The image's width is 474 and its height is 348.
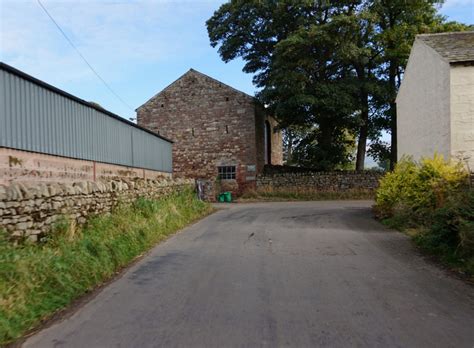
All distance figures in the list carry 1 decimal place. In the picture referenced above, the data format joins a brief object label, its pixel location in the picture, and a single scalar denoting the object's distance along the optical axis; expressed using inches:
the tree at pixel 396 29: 1130.7
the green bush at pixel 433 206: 331.4
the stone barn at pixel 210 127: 1234.6
